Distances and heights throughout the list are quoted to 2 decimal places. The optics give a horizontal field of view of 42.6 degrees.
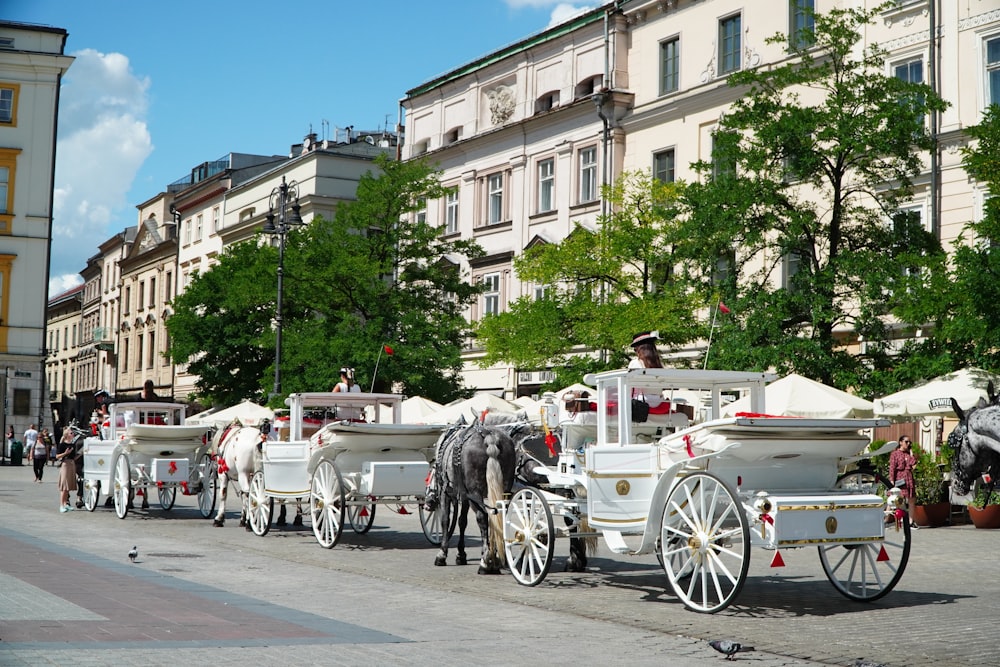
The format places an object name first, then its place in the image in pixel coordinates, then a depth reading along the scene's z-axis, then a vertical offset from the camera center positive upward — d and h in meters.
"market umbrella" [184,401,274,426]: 31.25 +0.96
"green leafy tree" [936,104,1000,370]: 21.09 +3.19
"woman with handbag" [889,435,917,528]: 21.23 -0.07
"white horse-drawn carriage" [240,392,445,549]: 16.27 -0.16
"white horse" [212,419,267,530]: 19.91 -0.08
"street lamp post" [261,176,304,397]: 34.41 +6.06
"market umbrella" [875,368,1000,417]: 21.36 +1.17
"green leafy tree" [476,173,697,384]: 29.39 +4.02
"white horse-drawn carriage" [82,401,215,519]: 21.66 -0.10
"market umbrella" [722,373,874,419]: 21.94 +1.04
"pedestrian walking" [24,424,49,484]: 37.72 -0.22
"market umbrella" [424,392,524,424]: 28.92 +1.14
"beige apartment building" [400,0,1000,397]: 29.88 +10.39
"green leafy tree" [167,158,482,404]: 35.38 +4.59
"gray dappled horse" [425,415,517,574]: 13.50 -0.23
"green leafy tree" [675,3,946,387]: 25.36 +5.13
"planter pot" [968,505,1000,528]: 20.50 -0.84
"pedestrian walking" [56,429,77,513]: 24.19 -0.40
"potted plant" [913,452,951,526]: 21.64 -0.57
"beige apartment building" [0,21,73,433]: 54.97 +9.24
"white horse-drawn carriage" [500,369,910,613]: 10.03 -0.25
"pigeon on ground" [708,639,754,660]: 8.28 -1.22
